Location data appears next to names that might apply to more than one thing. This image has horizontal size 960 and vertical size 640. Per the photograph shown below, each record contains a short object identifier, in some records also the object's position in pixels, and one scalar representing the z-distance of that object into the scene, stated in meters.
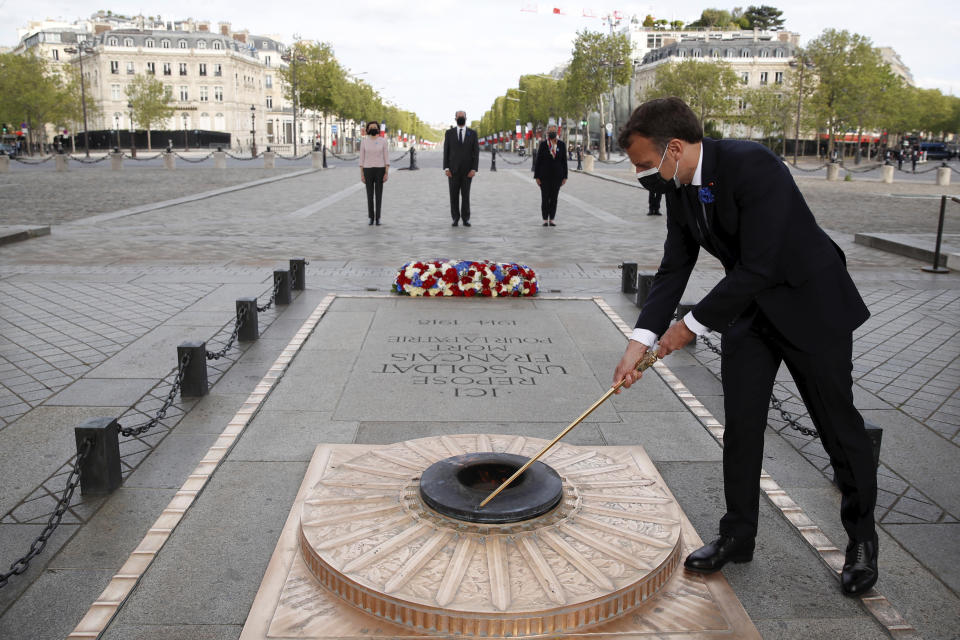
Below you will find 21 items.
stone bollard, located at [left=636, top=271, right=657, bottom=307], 7.73
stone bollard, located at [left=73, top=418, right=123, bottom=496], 3.69
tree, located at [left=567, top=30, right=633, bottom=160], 49.66
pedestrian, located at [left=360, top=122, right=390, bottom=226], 14.31
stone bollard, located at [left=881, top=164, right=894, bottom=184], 33.19
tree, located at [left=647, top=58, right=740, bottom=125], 60.88
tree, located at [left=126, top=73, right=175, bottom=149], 68.25
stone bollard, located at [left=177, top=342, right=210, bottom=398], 5.07
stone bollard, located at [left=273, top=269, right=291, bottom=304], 8.04
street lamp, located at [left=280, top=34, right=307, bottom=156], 55.85
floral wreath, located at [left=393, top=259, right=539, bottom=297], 8.25
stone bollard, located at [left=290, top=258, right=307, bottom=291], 8.76
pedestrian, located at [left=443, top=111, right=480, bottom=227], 14.43
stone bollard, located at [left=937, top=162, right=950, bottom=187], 33.25
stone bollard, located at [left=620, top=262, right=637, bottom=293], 8.84
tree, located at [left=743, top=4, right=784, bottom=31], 121.25
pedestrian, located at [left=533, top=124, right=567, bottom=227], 14.98
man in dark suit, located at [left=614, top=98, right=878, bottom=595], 2.69
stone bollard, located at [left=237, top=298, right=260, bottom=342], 6.50
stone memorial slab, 4.93
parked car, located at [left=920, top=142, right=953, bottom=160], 68.51
